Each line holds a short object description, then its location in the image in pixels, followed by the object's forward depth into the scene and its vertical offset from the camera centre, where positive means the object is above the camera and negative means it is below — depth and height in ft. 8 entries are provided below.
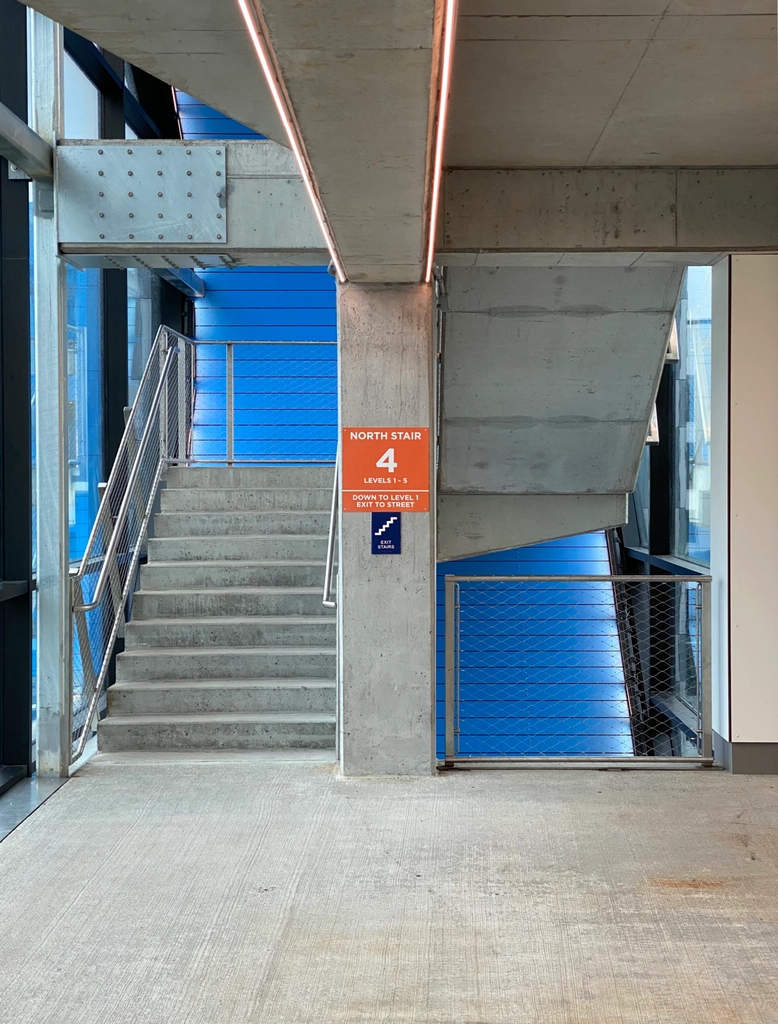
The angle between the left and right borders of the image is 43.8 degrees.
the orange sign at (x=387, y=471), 16.35 +0.30
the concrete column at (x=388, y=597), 16.25 -1.82
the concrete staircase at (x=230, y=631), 18.20 -2.96
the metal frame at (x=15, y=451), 15.75 +0.63
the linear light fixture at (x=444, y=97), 6.42 +3.25
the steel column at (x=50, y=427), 15.96 +1.04
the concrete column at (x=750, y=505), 16.07 -0.29
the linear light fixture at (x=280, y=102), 6.33 +3.14
